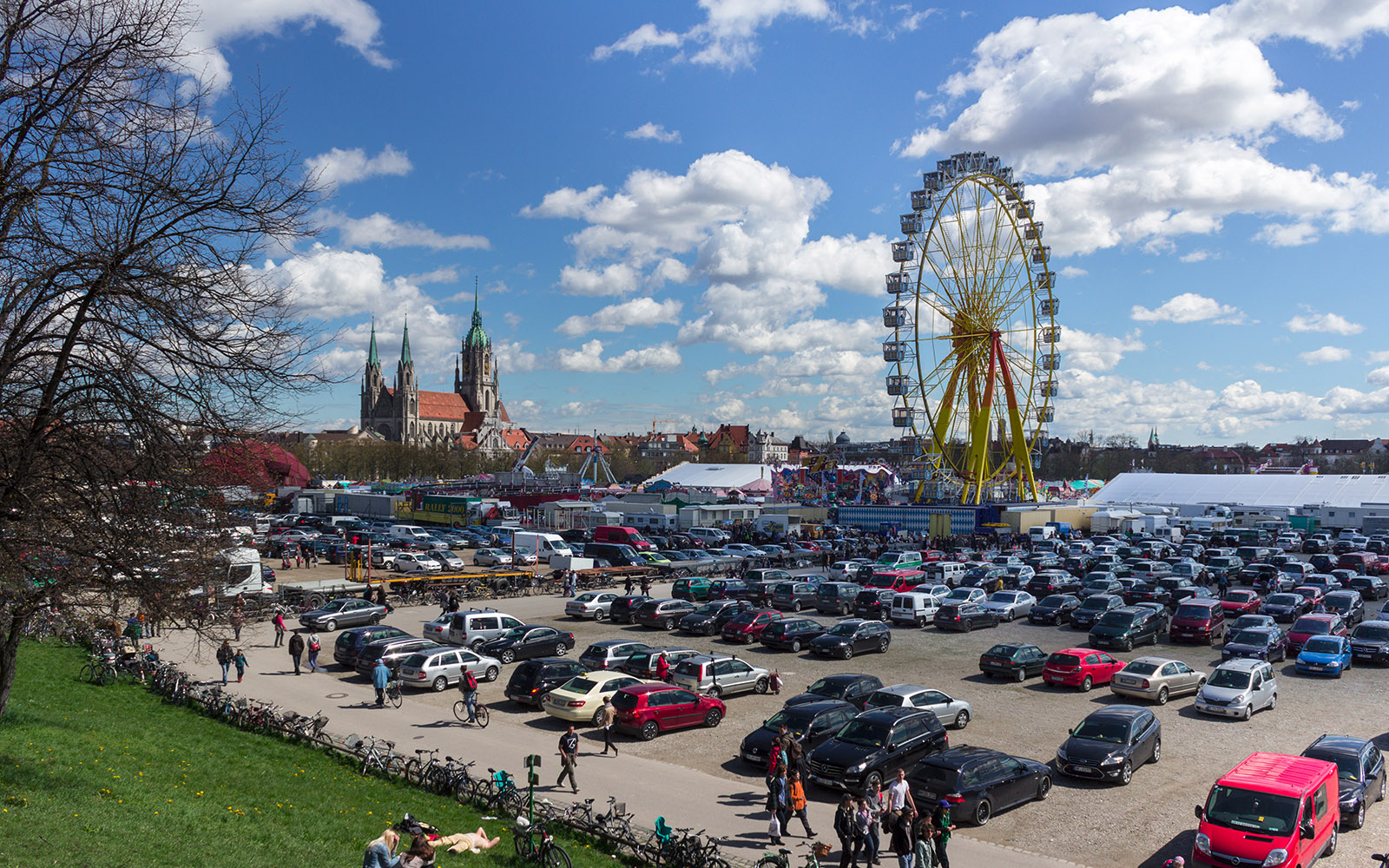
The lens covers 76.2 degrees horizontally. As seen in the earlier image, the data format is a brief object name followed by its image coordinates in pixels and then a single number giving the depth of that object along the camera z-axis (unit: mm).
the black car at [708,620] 31422
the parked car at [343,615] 30766
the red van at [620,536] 54250
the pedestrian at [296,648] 24406
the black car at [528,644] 26641
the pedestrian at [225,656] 21347
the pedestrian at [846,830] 12016
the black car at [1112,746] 15852
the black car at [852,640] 27453
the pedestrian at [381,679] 21172
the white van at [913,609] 33531
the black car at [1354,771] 13820
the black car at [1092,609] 32344
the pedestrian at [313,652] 24822
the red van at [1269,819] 11711
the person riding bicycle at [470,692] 19812
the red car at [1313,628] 27234
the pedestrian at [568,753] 15484
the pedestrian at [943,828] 11945
